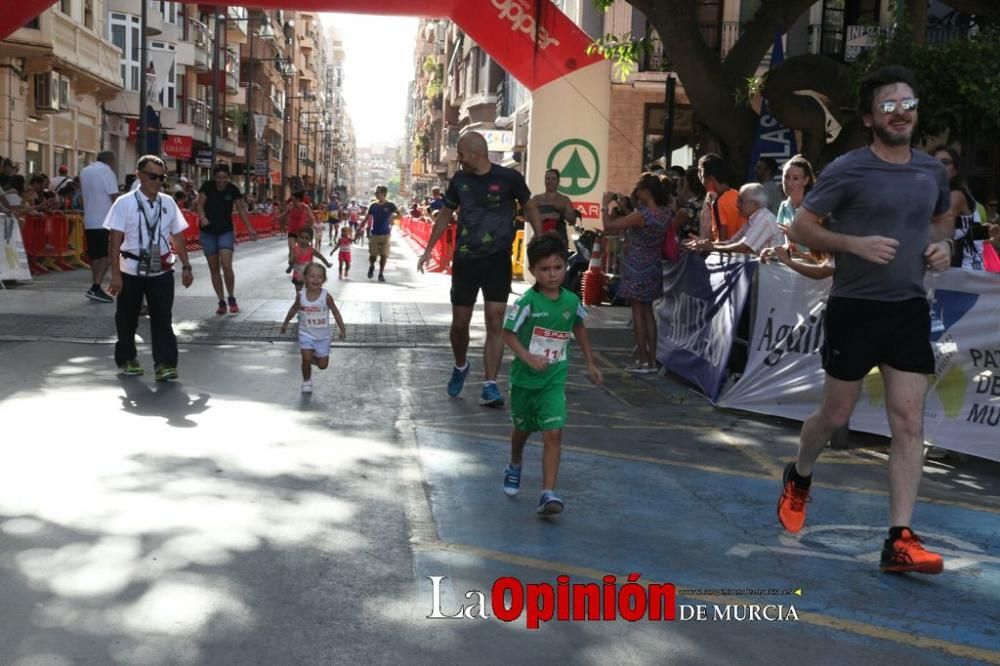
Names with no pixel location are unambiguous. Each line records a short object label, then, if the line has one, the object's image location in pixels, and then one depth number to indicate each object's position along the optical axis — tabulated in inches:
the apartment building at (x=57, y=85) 1162.0
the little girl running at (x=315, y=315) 372.2
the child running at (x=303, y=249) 510.3
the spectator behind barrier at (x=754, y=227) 375.6
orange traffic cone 705.0
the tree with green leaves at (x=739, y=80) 571.2
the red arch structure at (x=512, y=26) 696.4
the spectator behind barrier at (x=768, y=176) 464.1
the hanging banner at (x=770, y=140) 586.2
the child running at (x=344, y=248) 888.9
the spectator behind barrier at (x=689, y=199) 474.9
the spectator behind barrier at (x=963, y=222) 315.0
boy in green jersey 226.8
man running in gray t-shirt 197.5
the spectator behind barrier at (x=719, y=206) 427.2
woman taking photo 417.7
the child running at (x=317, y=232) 1195.6
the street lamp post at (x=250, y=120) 2378.2
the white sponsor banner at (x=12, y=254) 661.3
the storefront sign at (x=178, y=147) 1977.1
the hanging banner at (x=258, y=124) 2527.1
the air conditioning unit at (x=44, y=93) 1235.2
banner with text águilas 297.6
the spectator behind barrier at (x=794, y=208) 311.7
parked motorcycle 709.3
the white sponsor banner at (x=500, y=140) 1365.9
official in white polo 377.1
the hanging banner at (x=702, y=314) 368.8
